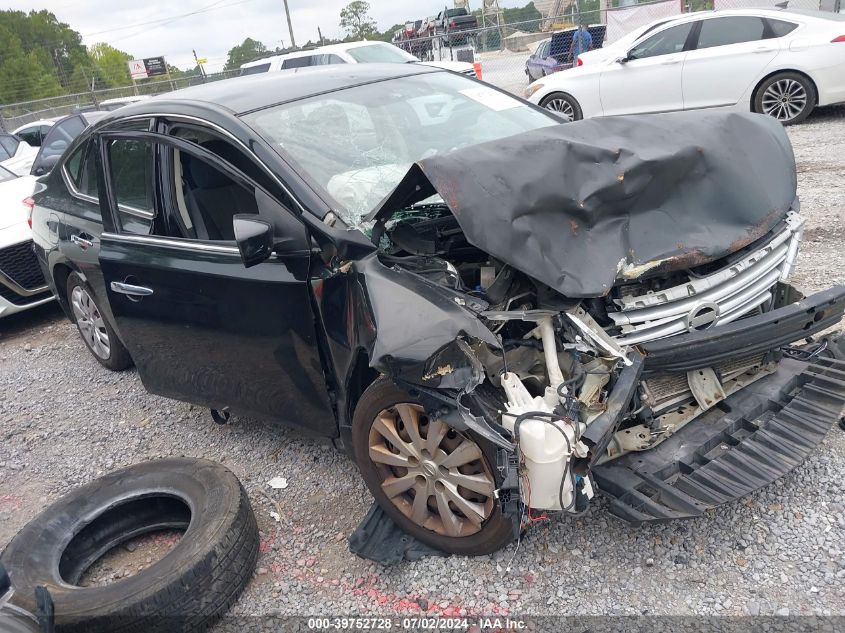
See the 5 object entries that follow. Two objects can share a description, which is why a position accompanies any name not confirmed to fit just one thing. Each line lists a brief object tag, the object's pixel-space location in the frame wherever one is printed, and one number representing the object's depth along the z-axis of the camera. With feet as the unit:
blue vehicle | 53.31
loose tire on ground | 7.84
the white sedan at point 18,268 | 19.48
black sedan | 7.55
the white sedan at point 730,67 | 28.09
